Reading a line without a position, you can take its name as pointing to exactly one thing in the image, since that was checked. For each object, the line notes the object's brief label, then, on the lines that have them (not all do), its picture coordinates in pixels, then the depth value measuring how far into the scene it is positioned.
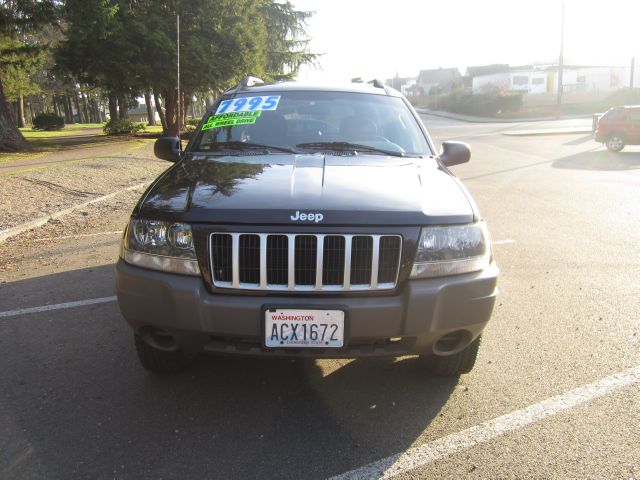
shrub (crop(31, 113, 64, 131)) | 38.75
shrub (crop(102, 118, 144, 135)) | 28.14
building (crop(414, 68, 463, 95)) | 99.19
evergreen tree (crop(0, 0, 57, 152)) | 16.30
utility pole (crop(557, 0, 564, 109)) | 37.53
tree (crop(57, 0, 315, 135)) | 19.56
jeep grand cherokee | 2.57
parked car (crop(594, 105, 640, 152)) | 18.00
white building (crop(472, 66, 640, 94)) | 70.25
